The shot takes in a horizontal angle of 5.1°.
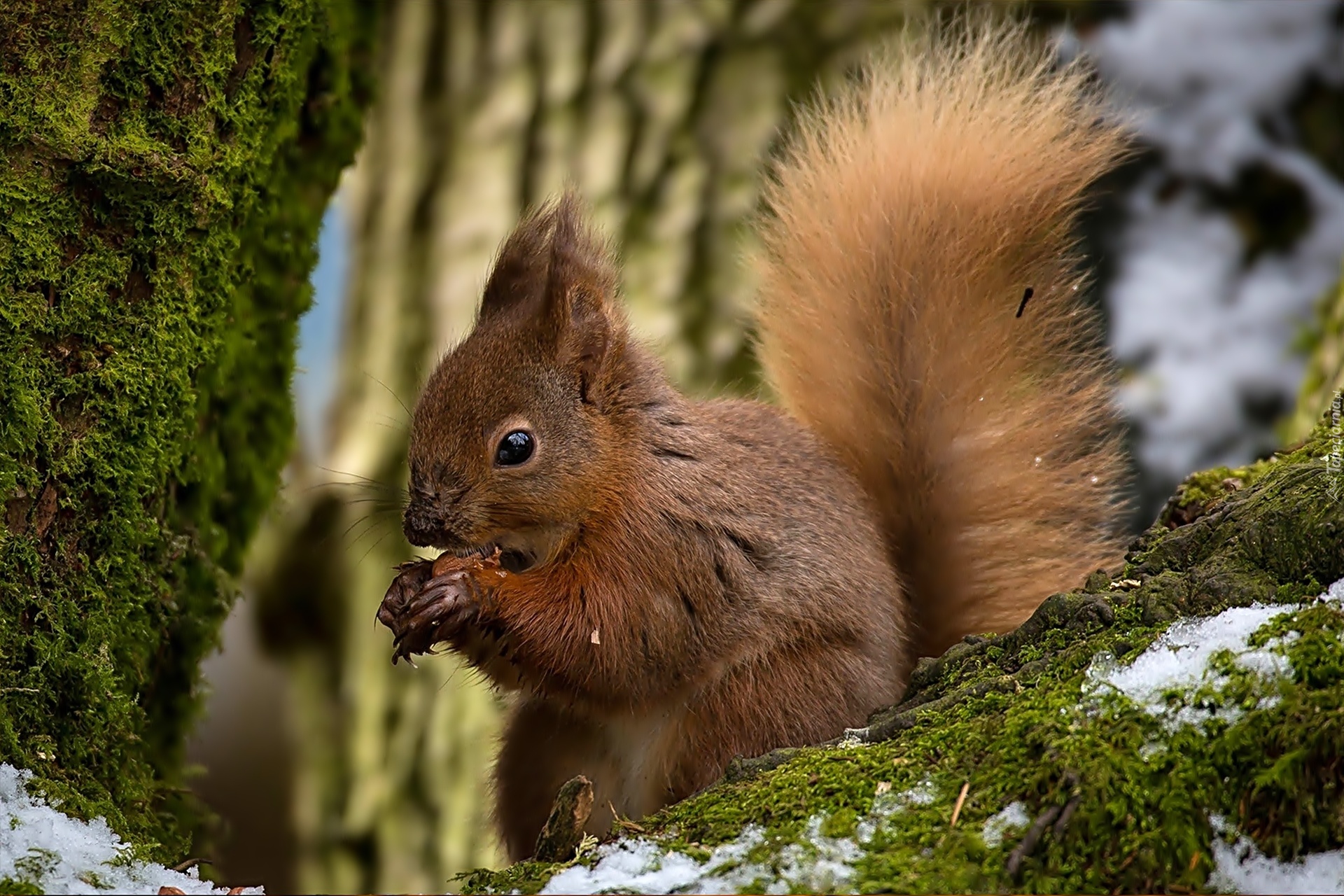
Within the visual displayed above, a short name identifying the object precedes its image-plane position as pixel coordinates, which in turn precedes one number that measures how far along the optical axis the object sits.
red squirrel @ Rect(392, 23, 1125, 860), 3.86
